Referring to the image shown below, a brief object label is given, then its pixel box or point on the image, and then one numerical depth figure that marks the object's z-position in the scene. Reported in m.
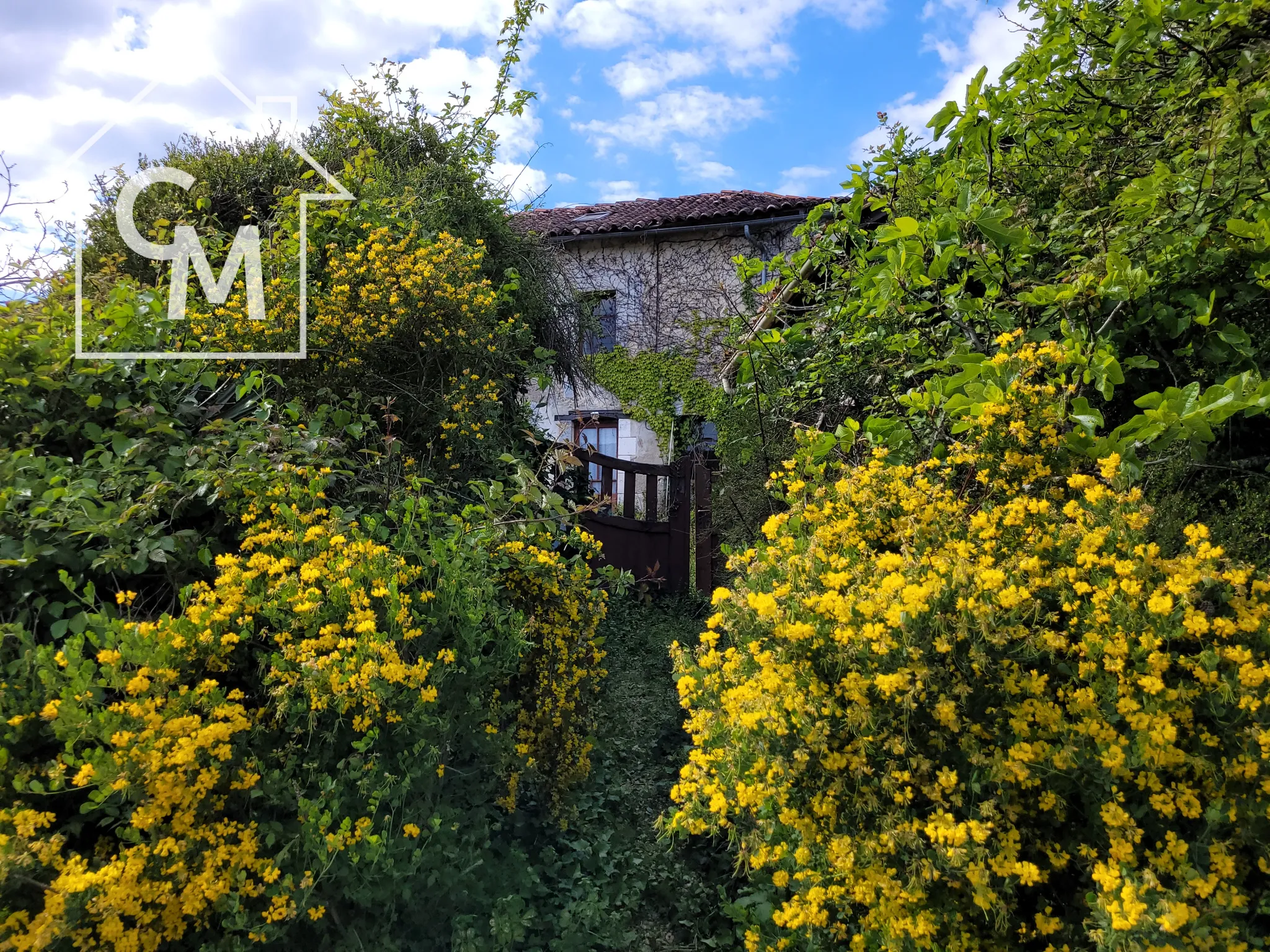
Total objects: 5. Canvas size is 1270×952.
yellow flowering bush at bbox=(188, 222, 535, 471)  4.17
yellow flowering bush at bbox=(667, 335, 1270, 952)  1.58
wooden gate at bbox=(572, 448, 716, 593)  7.29
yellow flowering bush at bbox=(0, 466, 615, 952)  1.69
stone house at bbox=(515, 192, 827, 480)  11.75
